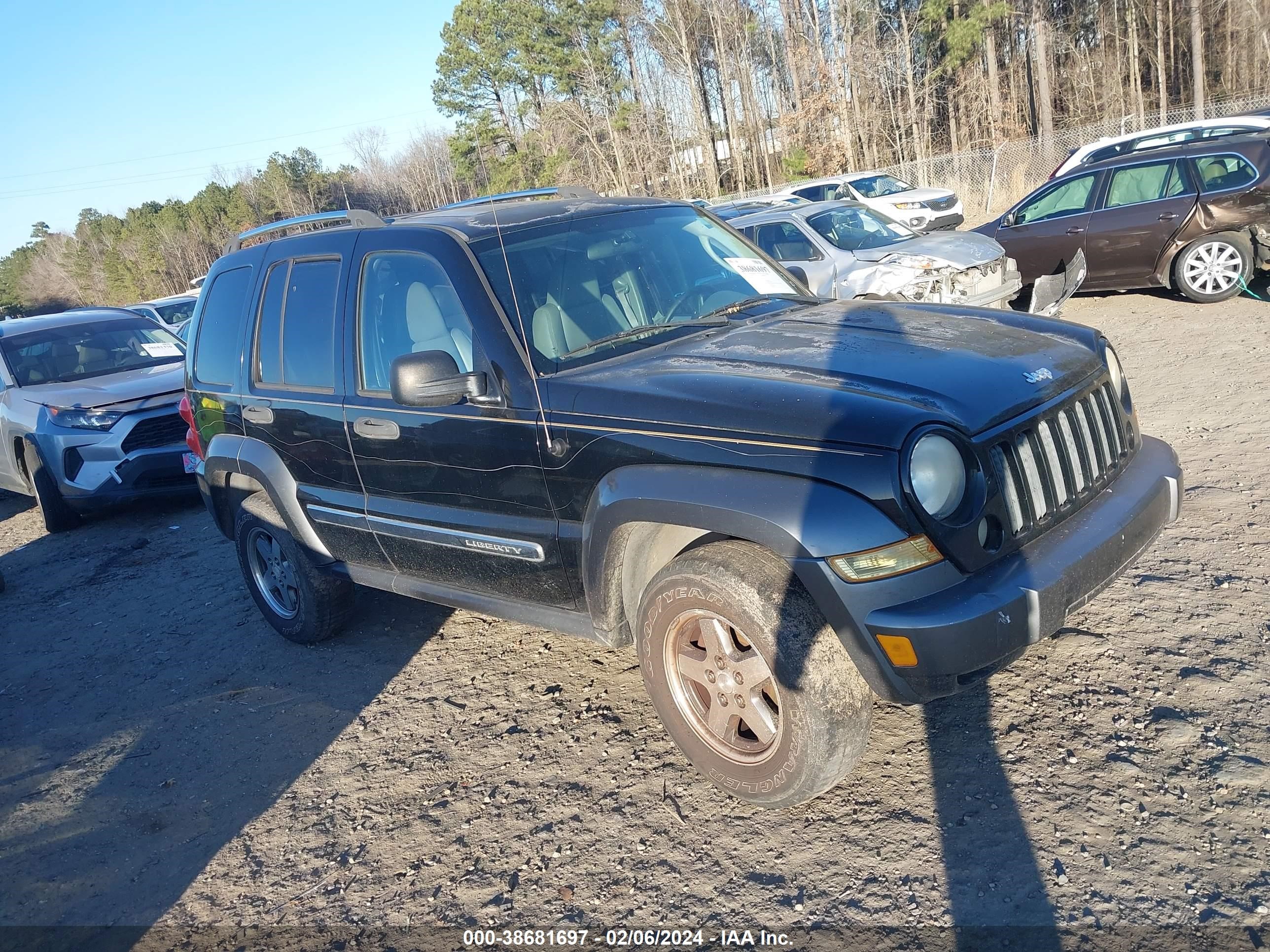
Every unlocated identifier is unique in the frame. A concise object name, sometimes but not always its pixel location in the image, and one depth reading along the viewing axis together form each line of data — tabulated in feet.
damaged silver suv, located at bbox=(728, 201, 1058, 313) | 29.14
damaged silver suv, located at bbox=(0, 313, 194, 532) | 26.32
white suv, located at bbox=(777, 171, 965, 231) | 61.21
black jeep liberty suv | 8.95
